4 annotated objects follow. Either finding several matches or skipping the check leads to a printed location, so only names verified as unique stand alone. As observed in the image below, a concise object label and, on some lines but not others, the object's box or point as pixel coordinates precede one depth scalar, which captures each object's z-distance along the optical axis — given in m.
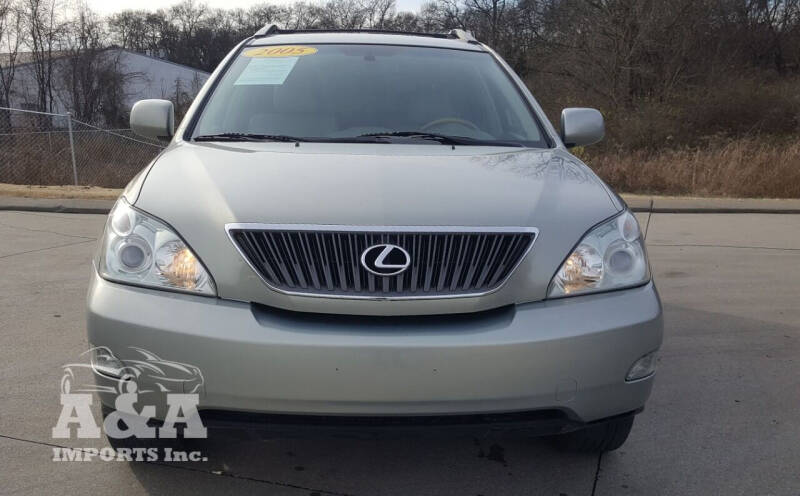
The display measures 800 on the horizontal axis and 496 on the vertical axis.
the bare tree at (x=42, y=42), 31.75
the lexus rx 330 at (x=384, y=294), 1.91
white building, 36.25
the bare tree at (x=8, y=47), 30.55
